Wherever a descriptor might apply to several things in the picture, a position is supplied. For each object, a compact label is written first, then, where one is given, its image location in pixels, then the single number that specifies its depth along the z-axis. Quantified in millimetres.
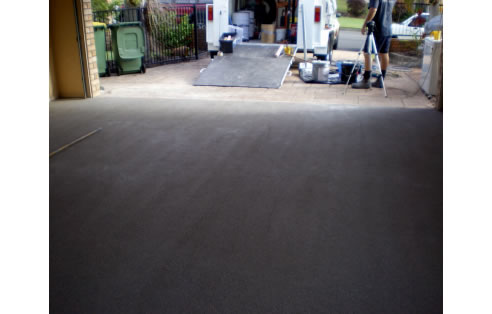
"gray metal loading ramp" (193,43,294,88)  9203
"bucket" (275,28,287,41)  12133
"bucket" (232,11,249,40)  11852
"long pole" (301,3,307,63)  10297
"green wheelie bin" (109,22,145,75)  10188
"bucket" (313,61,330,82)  9594
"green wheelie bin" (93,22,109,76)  9883
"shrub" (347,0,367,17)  31659
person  8494
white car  14227
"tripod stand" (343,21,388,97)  8242
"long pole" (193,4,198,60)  12434
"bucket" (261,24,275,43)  11820
